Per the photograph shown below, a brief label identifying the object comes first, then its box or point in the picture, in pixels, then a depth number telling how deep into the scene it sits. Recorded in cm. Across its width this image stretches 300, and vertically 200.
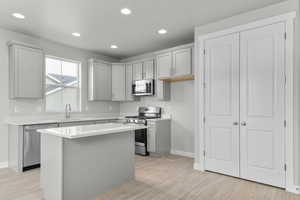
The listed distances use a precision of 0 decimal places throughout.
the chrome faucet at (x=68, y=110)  466
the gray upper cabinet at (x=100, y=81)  510
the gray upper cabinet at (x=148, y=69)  494
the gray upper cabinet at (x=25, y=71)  369
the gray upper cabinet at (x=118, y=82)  555
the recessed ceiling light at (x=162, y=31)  384
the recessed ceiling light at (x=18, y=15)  315
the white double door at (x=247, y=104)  275
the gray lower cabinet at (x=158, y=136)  442
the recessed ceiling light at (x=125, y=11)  297
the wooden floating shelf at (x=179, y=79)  434
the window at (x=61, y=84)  452
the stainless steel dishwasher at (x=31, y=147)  348
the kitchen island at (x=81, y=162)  217
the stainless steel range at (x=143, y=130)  457
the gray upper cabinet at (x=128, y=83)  547
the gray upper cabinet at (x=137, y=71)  519
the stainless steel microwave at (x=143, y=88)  490
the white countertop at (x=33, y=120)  361
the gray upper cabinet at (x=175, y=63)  410
